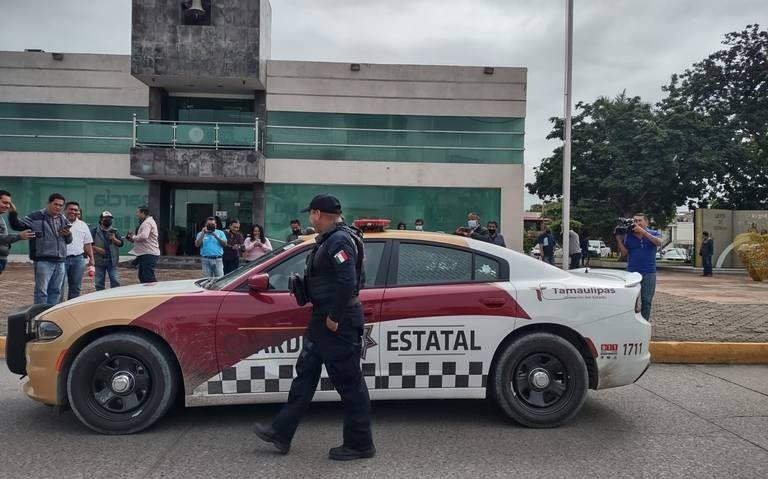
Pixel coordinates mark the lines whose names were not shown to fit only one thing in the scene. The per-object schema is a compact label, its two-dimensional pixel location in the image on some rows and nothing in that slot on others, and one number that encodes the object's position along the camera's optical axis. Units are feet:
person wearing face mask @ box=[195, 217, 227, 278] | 32.24
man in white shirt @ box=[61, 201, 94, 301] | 25.93
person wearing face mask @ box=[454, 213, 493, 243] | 32.16
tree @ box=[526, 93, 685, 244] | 78.33
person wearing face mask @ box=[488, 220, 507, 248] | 33.49
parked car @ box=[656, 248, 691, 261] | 124.43
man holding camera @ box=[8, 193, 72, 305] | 23.11
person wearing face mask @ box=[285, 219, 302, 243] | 36.61
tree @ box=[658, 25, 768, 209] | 78.12
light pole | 38.47
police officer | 11.86
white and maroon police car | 13.67
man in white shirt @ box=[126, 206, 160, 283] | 28.66
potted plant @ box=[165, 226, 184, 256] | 65.51
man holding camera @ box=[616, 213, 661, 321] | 23.24
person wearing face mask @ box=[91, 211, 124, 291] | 29.37
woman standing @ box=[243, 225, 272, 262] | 34.42
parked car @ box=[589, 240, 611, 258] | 151.35
